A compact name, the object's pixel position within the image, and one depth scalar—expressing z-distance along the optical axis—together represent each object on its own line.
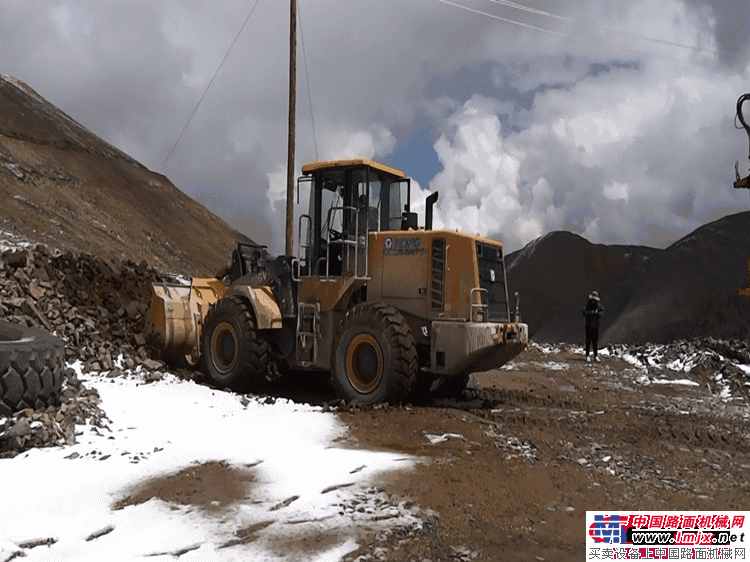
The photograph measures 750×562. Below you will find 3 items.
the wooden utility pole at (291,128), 16.38
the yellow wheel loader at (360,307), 8.47
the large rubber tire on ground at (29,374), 6.59
